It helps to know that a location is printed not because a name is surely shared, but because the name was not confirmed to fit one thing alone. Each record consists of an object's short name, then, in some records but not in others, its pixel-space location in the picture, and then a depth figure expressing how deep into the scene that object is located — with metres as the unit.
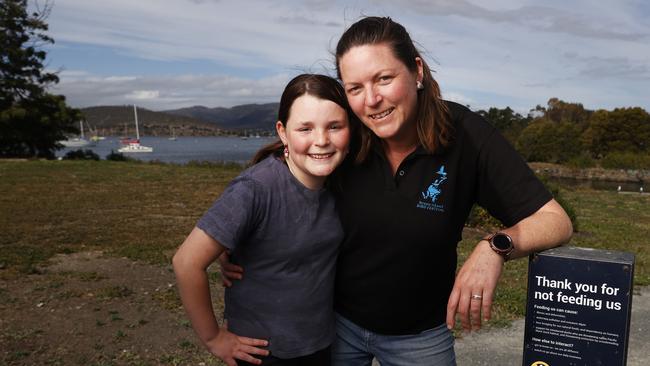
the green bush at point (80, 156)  31.67
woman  1.92
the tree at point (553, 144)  63.78
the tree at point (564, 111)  95.12
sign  1.73
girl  1.98
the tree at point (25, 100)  31.38
